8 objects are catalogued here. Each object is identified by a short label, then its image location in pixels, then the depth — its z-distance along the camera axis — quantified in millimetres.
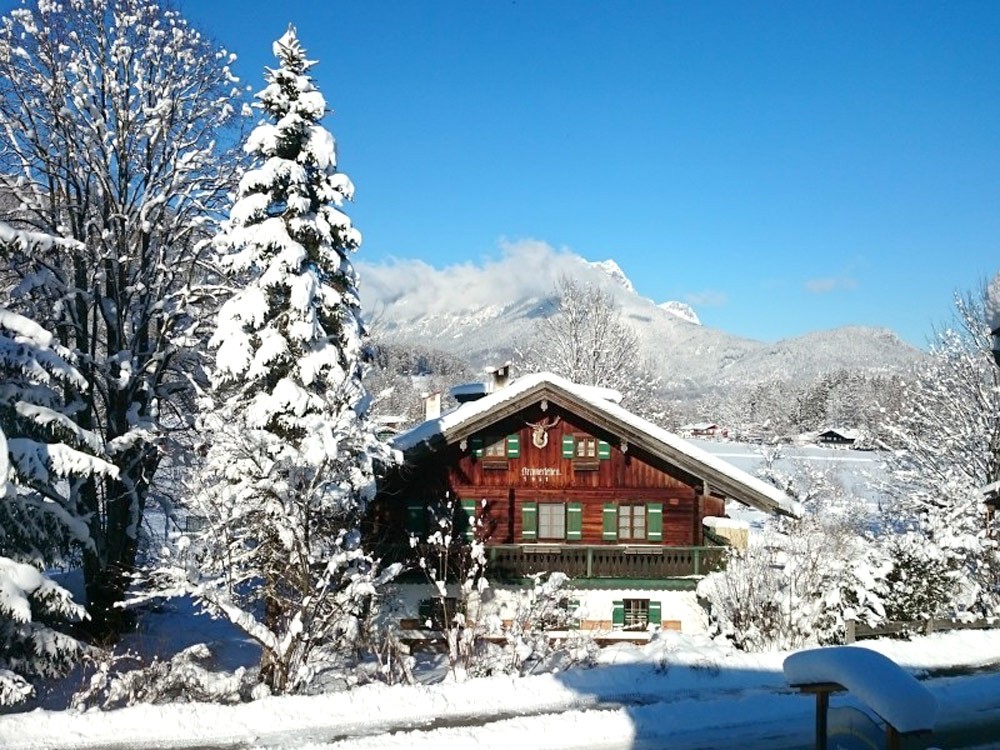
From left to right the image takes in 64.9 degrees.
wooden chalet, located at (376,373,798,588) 23422
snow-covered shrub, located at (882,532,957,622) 19938
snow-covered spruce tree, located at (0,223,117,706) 12977
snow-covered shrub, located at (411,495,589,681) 16156
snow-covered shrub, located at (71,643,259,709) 13703
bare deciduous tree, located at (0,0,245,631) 18406
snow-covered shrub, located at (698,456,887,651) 19203
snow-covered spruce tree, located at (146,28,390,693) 14656
